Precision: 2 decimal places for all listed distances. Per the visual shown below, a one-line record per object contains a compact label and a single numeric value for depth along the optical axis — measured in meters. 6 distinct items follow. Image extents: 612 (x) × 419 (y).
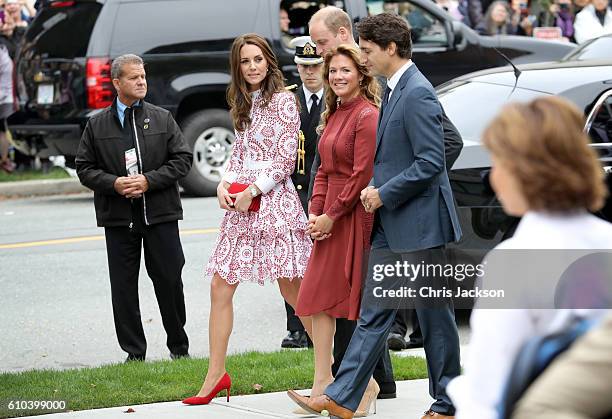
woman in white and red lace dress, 13.22
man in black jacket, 15.09
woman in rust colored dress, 11.89
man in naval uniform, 13.83
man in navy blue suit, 11.10
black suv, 28.97
